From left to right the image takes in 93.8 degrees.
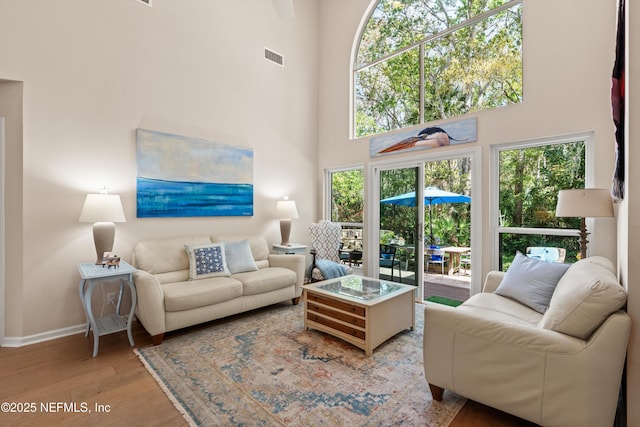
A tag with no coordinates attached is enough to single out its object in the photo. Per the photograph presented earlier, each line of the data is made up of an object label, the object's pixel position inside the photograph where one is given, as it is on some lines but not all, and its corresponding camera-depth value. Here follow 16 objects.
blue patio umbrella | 3.90
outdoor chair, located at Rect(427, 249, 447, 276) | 4.19
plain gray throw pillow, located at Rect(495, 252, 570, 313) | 2.33
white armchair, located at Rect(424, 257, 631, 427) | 1.44
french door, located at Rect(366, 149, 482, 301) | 3.68
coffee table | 2.59
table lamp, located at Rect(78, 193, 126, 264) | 2.80
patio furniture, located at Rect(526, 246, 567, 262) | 3.10
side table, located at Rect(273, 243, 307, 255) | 4.44
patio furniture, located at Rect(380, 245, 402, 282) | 4.47
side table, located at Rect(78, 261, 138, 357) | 2.55
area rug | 1.83
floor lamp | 2.42
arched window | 3.50
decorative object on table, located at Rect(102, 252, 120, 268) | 2.78
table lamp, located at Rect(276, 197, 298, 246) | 4.52
